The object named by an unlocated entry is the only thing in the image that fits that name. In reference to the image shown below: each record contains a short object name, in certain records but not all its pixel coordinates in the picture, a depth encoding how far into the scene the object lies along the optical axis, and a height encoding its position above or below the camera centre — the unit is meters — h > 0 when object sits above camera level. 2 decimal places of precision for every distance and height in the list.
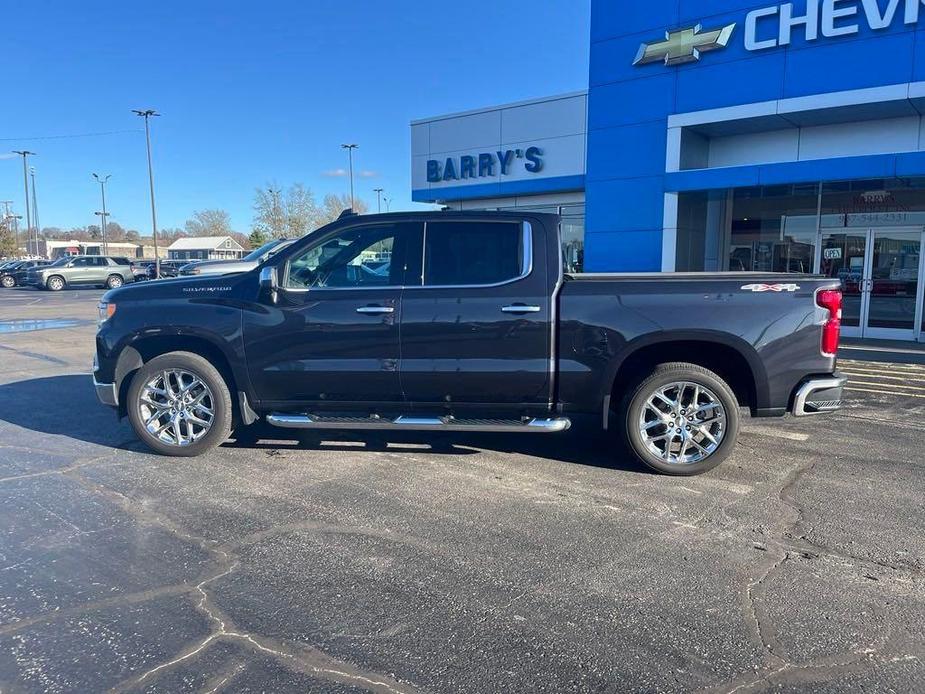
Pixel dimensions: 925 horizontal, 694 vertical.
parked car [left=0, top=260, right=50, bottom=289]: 37.59 -0.75
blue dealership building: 11.37 +2.29
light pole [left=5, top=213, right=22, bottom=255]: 93.56 +5.96
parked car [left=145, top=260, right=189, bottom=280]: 40.83 -0.43
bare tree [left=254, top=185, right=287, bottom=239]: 64.81 +4.50
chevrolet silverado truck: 5.02 -0.63
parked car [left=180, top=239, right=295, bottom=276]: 13.34 -0.06
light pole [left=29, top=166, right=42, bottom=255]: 78.00 +5.63
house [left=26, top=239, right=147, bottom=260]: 83.94 +1.82
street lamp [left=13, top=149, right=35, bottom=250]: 65.12 +9.21
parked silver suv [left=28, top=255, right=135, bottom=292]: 35.31 -0.62
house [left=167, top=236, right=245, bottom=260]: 79.06 +1.56
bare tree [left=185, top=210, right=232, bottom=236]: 103.19 +5.81
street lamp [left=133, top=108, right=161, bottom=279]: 41.62 +8.51
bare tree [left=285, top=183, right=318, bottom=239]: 64.19 +4.30
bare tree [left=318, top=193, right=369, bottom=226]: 68.06 +5.62
